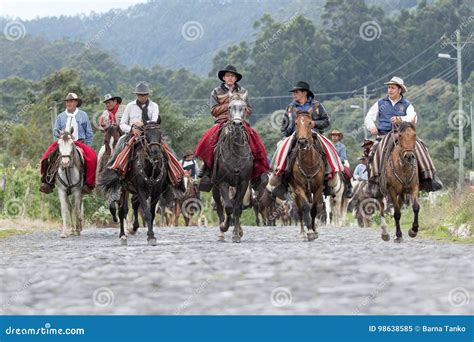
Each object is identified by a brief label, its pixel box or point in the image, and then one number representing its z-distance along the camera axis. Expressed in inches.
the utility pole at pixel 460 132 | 1907.5
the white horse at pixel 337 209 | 1169.4
